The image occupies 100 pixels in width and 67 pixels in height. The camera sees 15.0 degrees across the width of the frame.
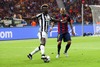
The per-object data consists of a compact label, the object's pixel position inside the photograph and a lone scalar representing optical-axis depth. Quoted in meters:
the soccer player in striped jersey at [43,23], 15.57
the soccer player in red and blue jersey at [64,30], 17.69
